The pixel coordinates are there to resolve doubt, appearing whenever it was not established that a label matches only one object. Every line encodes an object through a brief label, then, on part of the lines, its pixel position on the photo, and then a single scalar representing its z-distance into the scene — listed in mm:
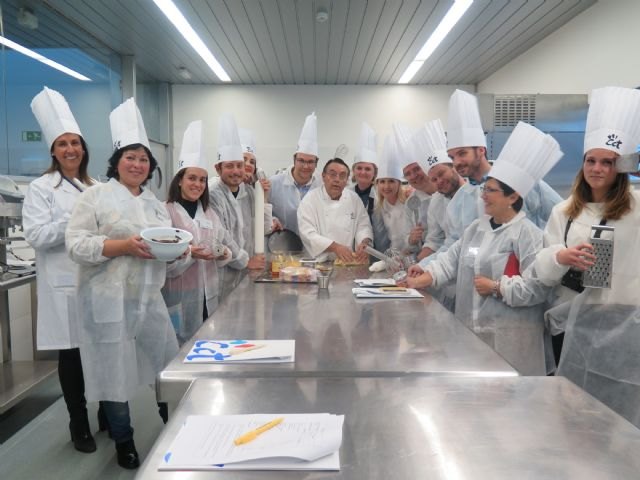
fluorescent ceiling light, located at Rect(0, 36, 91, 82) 3701
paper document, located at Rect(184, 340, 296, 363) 1078
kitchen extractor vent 3887
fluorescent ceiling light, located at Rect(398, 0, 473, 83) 4000
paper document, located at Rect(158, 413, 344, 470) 662
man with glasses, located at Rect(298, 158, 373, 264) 2934
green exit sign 3730
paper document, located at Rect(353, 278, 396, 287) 2047
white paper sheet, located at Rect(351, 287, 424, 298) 1808
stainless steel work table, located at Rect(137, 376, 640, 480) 654
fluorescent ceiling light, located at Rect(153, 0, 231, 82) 3996
